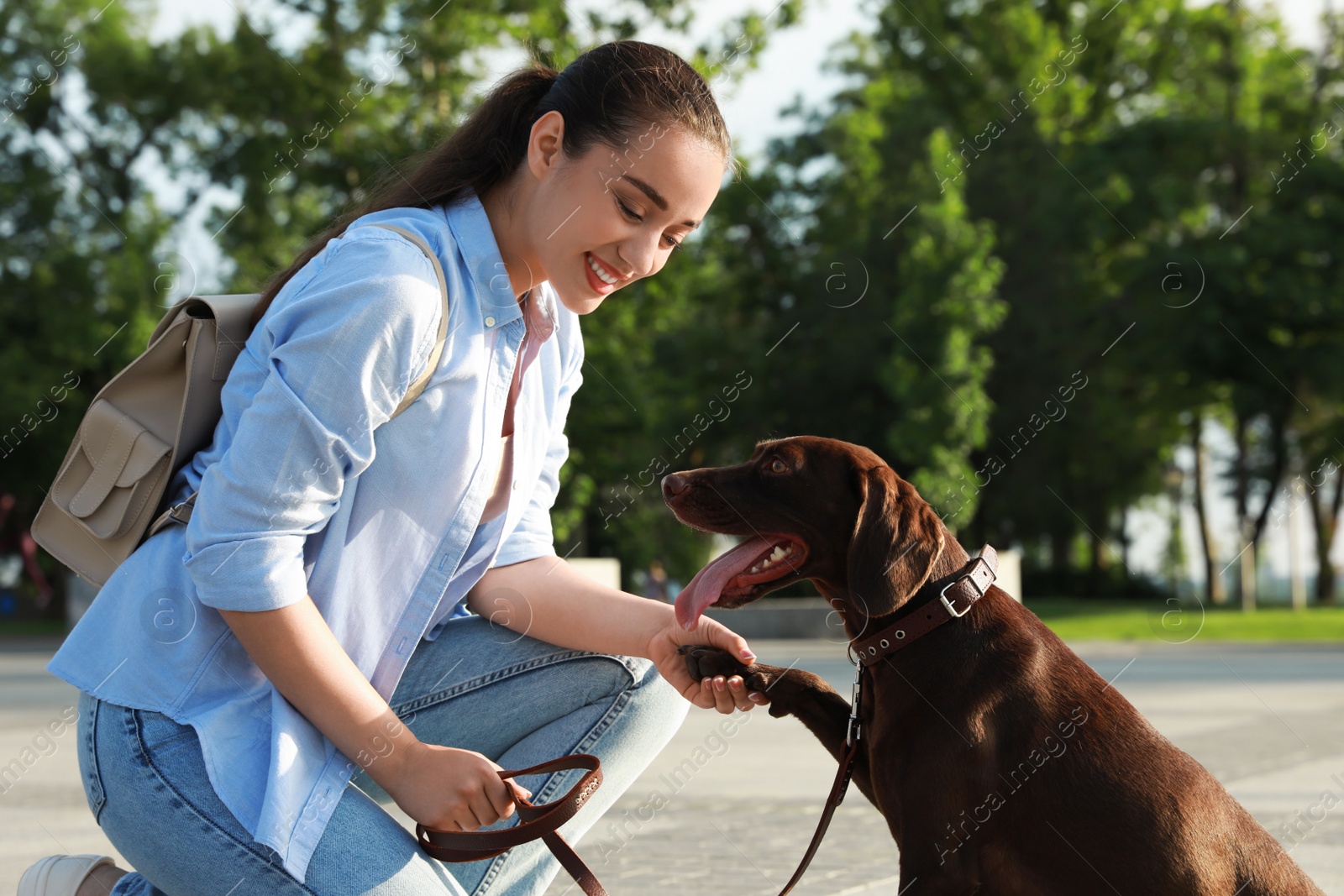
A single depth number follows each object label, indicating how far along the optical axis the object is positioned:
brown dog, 2.84
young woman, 2.21
